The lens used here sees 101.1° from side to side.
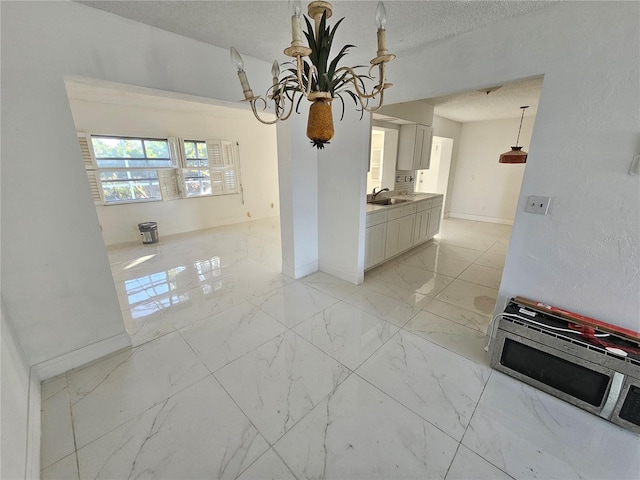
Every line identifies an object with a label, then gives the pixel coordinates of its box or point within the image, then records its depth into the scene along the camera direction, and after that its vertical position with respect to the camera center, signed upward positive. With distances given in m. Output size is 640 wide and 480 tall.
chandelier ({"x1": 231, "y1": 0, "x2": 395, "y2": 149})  1.02 +0.37
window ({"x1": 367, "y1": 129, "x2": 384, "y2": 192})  5.95 +0.01
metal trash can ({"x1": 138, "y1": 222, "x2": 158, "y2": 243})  4.89 -1.19
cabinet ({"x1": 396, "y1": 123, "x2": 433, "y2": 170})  4.43 +0.33
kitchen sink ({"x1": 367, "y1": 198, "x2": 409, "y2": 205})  4.22 -0.56
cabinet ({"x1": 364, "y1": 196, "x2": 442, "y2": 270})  3.42 -0.91
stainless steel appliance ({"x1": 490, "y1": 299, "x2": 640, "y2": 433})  1.47 -1.16
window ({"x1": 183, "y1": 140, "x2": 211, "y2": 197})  5.59 -0.08
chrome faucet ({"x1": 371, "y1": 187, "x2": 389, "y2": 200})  4.29 -0.46
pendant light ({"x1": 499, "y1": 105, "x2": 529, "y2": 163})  4.69 +0.16
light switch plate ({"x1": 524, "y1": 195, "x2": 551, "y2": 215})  1.82 -0.27
